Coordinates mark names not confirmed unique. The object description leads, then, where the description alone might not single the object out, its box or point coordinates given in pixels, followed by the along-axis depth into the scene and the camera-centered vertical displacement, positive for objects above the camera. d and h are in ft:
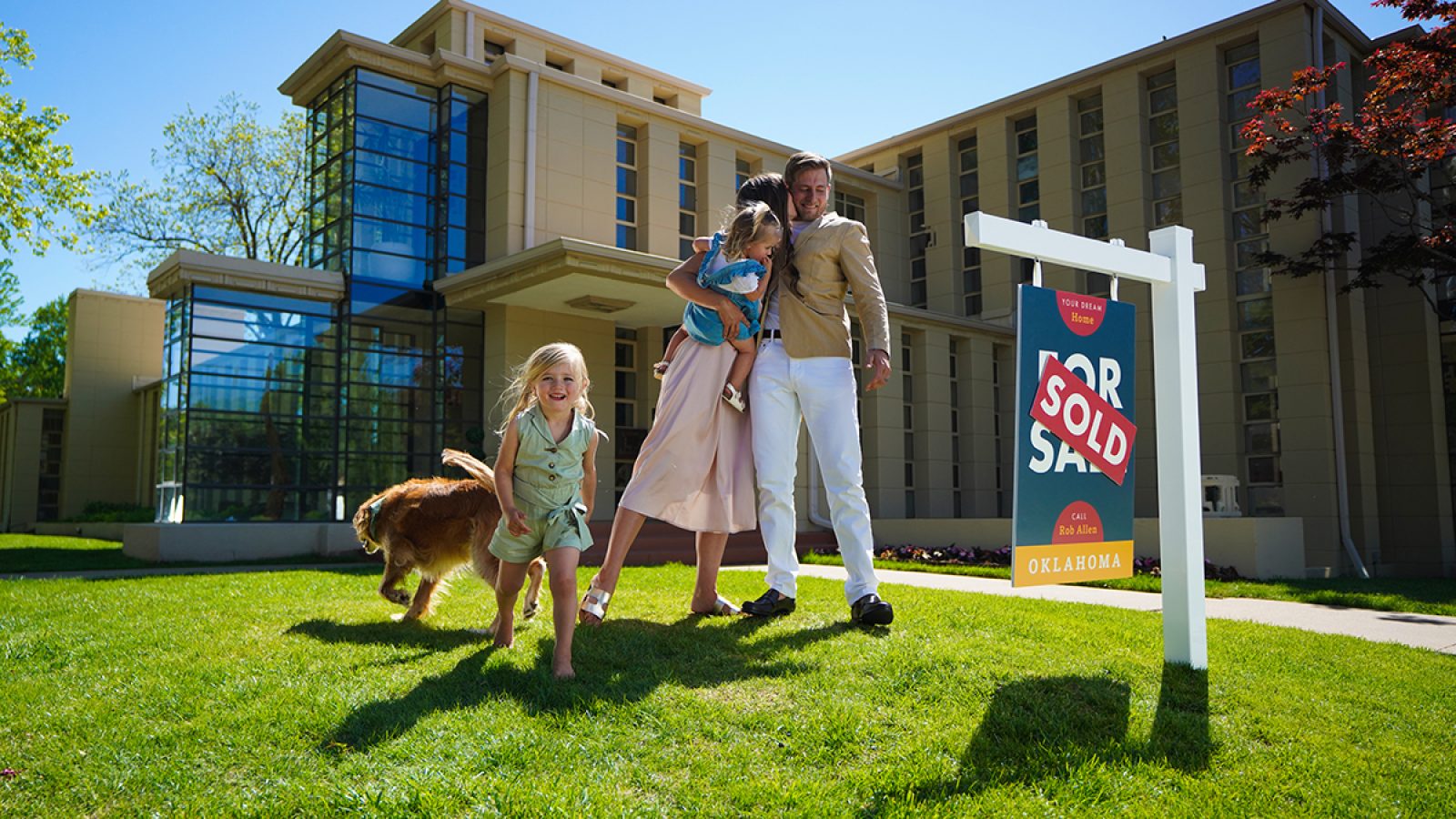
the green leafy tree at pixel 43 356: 127.95 +17.13
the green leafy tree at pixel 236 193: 83.66 +25.59
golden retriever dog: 15.51 -0.91
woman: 14.46 +0.29
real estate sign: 11.03 +0.49
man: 14.65 +1.64
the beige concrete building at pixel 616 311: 42.93 +8.42
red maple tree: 33.99 +13.58
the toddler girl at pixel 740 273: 14.20 +3.13
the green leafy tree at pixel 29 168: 53.52 +18.39
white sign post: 12.16 +0.72
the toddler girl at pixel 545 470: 12.17 +0.12
